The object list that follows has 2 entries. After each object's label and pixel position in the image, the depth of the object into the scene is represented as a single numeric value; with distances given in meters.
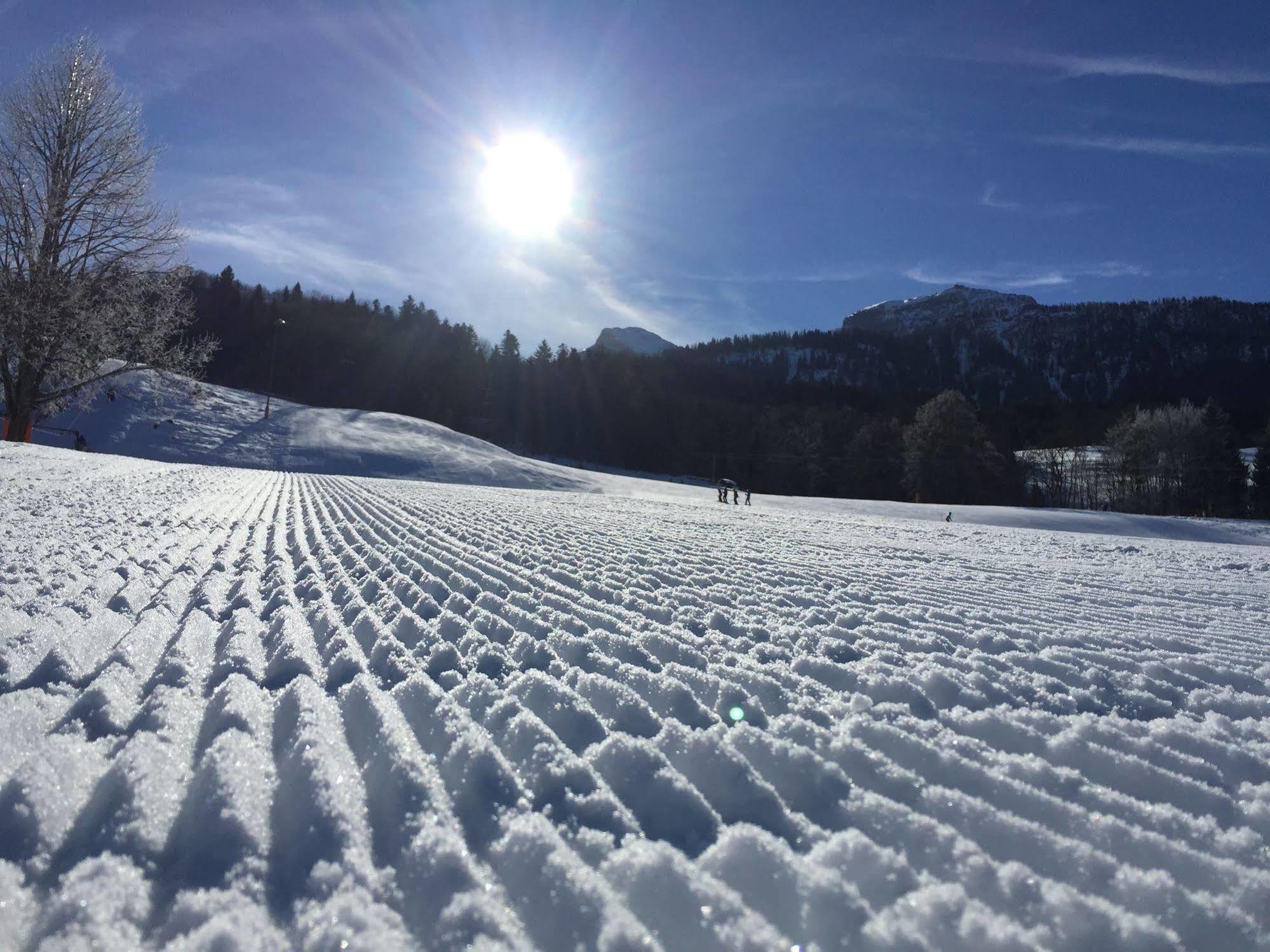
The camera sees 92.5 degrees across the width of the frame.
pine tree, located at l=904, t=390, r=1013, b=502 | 45.59
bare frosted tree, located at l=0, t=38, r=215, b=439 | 15.20
